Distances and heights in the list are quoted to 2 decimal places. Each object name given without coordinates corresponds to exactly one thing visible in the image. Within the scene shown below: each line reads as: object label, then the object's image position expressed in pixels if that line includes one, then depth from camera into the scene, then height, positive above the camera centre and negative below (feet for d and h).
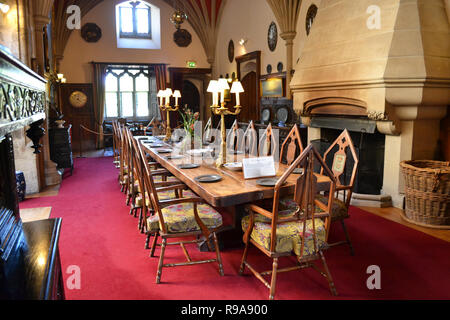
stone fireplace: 14.48 +1.79
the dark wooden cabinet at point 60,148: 23.54 -2.05
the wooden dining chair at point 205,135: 20.61 -1.06
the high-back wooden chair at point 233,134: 19.33 -0.96
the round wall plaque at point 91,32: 39.50 +9.45
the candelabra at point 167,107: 19.25 +0.59
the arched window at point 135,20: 42.05 +11.68
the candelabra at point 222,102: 11.84 +0.53
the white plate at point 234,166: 11.87 -1.66
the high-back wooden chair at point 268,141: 15.54 -1.07
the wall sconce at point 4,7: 17.34 +5.35
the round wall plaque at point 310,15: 23.64 +6.93
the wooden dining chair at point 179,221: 9.43 -2.86
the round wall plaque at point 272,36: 28.63 +6.65
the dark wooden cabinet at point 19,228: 3.59 -1.66
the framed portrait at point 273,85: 27.94 +2.67
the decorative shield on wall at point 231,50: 37.91 +7.22
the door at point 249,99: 34.63 +1.83
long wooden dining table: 9.14 -1.88
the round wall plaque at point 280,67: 28.04 +4.06
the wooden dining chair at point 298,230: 7.81 -2.73
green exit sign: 43.51 +6.55
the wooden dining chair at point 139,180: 10.54 -2.58
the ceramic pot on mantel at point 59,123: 24.29 -0.41
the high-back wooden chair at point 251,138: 17.88 -1.04
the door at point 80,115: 39.68 +0.24
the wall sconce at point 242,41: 34.36 +7.43
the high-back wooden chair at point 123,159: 17.31 -2.11
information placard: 10.51 -1.48
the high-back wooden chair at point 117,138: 21.72 -1.36
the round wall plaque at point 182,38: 42.93 +9.66
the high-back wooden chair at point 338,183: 10.90 -1.98
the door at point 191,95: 46.98 +2.96
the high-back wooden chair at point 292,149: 14.71 -1.29
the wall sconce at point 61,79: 35.68 +4.01
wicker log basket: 13.16 -2.92
